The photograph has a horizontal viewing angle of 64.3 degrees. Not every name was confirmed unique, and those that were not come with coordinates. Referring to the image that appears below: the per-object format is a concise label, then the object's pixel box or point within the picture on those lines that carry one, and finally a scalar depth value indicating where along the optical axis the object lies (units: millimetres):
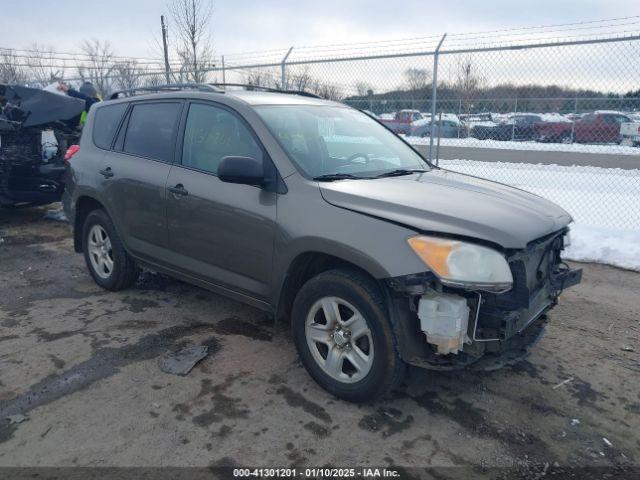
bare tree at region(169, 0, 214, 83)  12227
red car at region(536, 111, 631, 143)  10374
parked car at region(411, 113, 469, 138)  12195
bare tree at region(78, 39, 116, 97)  14755
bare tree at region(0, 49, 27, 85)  15203
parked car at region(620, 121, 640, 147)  10716
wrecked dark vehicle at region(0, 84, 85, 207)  7164
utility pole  16031
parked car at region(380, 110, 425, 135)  11583
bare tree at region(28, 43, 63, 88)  14923
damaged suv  2670
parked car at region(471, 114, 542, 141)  11938
